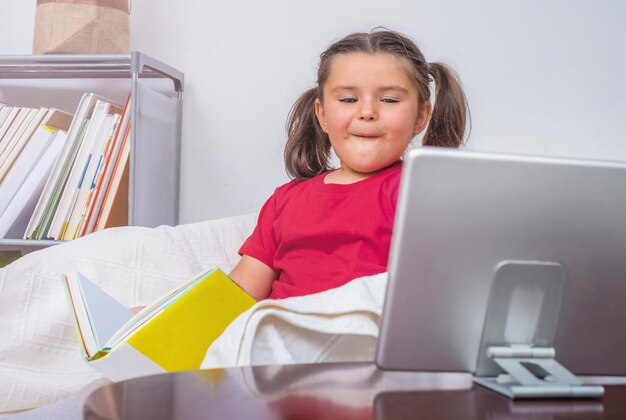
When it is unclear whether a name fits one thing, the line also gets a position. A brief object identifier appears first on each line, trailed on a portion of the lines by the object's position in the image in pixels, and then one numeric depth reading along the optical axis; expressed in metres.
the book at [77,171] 1.91
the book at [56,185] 1.91
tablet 0.61
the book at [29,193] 1.92
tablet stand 0.63
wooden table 0.53
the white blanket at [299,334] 0.80
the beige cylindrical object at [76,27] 1.94
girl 1.36
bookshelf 1.86
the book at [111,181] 1.89
